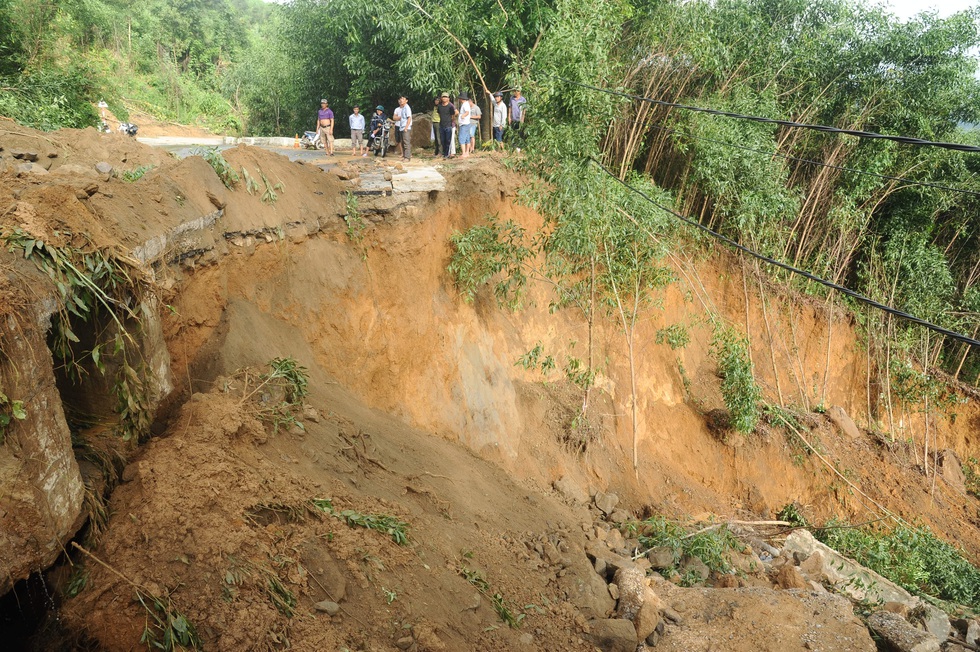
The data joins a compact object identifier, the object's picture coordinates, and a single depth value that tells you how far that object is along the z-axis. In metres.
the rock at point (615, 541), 7.93
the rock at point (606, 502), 9.04
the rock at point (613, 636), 5.63
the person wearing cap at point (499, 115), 12.52
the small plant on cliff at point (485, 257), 9.11
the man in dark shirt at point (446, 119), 11.66
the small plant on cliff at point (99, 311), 3.83
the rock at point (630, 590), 6.18
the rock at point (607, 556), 6.98
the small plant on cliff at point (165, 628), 3.41
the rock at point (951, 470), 14.00
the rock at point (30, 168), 5.07
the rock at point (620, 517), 8.84
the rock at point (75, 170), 5.14
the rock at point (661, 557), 7.72
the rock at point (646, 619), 5.95
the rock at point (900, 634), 6.24
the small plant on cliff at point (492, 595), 5.30
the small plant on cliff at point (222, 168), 6.68
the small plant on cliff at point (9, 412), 3.24
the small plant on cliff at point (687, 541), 7.92
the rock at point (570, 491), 8.88
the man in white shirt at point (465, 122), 11.80
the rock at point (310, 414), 5.85
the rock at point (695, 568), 7.70
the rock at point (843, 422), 13.42
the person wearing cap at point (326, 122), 12.66
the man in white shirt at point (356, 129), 12.97
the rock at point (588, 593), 6.09
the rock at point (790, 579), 7.71
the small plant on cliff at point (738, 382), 10.95
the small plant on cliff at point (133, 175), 5.69
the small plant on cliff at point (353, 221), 8.12
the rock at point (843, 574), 8.07
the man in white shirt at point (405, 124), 12.23
